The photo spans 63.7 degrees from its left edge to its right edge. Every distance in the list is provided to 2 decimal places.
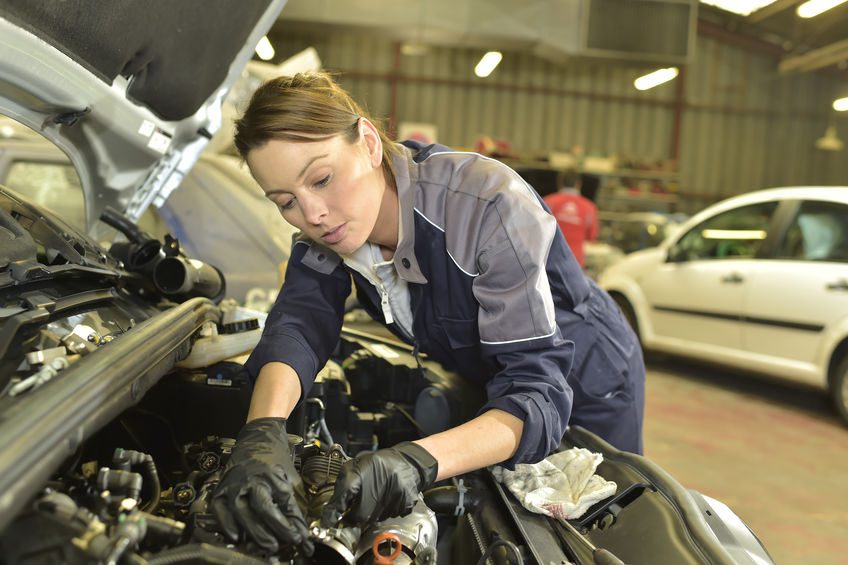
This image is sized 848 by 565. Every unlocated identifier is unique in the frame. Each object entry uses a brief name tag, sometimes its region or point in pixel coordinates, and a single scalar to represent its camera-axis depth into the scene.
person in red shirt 5.92
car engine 0.76
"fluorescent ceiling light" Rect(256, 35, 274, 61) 10.54
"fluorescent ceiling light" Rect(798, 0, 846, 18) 8.31
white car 3.95
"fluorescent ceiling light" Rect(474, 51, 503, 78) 10.57
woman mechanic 1.03
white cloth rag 1.18
